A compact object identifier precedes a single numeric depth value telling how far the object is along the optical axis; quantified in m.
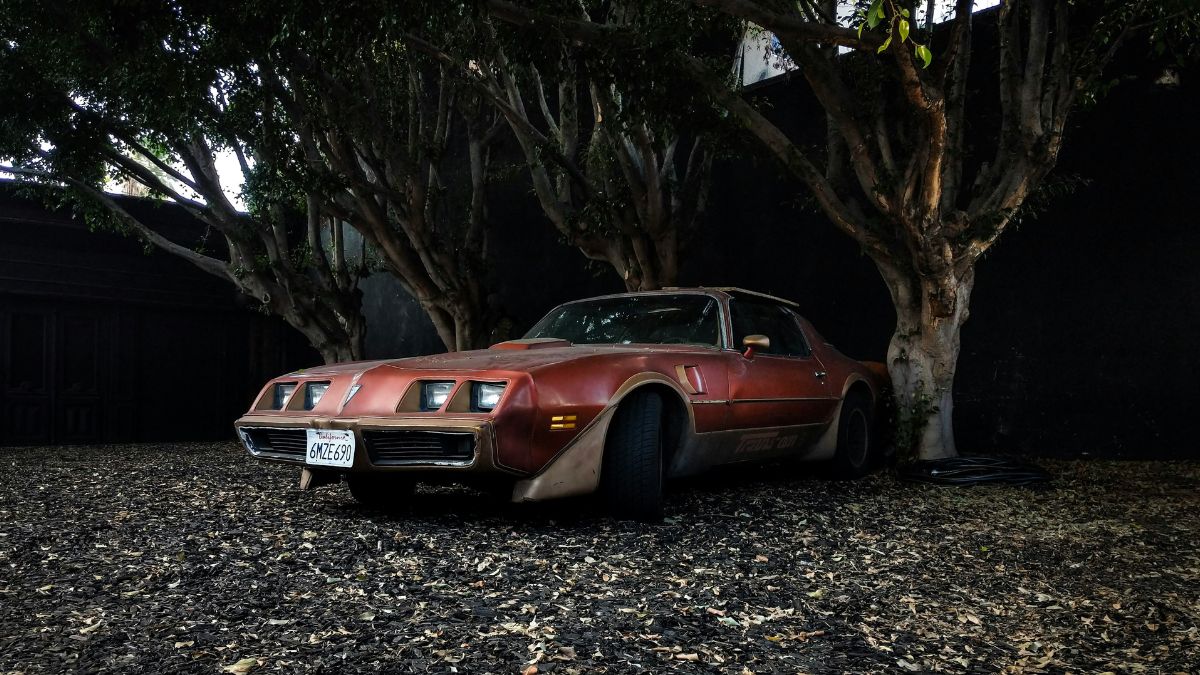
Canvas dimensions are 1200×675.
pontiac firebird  4.20
